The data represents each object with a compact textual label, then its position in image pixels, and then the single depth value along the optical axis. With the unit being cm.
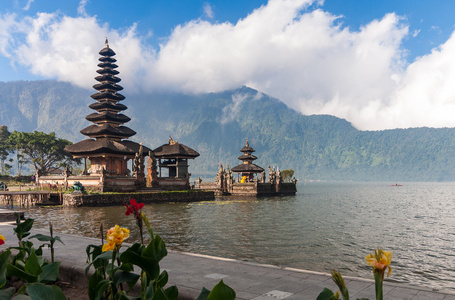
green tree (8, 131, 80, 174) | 6994
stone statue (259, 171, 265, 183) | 7065
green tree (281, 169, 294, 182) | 10919
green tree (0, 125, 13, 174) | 7138
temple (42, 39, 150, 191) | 4350
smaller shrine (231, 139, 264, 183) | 7019
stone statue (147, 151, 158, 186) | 4791
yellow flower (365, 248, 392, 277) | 219
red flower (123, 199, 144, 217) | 378
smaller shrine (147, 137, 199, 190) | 5091
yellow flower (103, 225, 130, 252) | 337
